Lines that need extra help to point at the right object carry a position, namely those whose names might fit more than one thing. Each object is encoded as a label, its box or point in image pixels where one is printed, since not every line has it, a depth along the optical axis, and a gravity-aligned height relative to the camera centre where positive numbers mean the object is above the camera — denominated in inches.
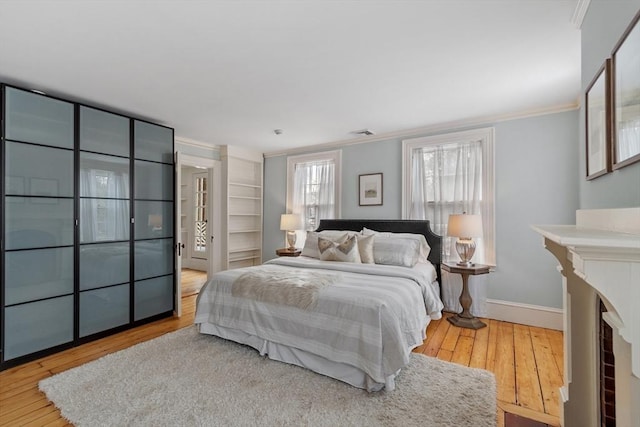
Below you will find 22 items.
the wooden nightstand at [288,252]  186.9 -24.3
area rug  72.4 -49.3
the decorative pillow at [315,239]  156.3 -13.4
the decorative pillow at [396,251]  135.6 -17.2
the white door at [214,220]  195.8 -4.3
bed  82.4 -31.0
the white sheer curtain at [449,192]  144.9 +11.1
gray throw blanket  95.7 -24.7
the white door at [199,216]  260.2 -2.3
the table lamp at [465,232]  131.4 -7.9
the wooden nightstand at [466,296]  130.2 -37.7
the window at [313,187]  189.9 +17.9
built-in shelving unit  198.1 +4.8
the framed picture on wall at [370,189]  173.0 +14.5
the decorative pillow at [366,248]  141.9 -16.5
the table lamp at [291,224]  193.8 -6.8
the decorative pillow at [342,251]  141.6 -18.0
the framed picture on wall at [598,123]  50.4 +17.1
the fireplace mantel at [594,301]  29.8 -11.9
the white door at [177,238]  152.2 -12.6
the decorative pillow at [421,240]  147.7 -12.9
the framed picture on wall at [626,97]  40.1 +17.2
